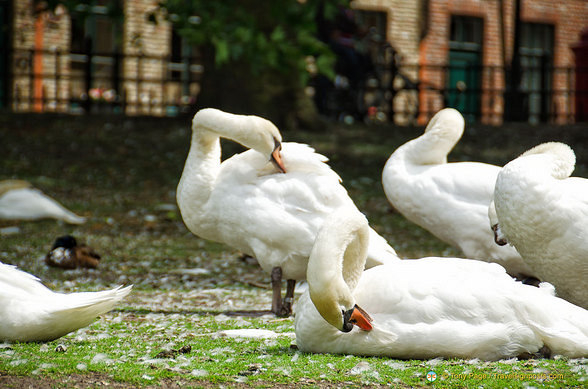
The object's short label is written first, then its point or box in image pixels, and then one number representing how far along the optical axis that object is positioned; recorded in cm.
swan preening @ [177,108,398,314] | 1078
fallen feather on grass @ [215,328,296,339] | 946
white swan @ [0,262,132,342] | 844
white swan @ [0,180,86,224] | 1878
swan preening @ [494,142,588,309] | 851
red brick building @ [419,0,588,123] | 4912
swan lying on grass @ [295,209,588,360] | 779
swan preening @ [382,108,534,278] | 1197
